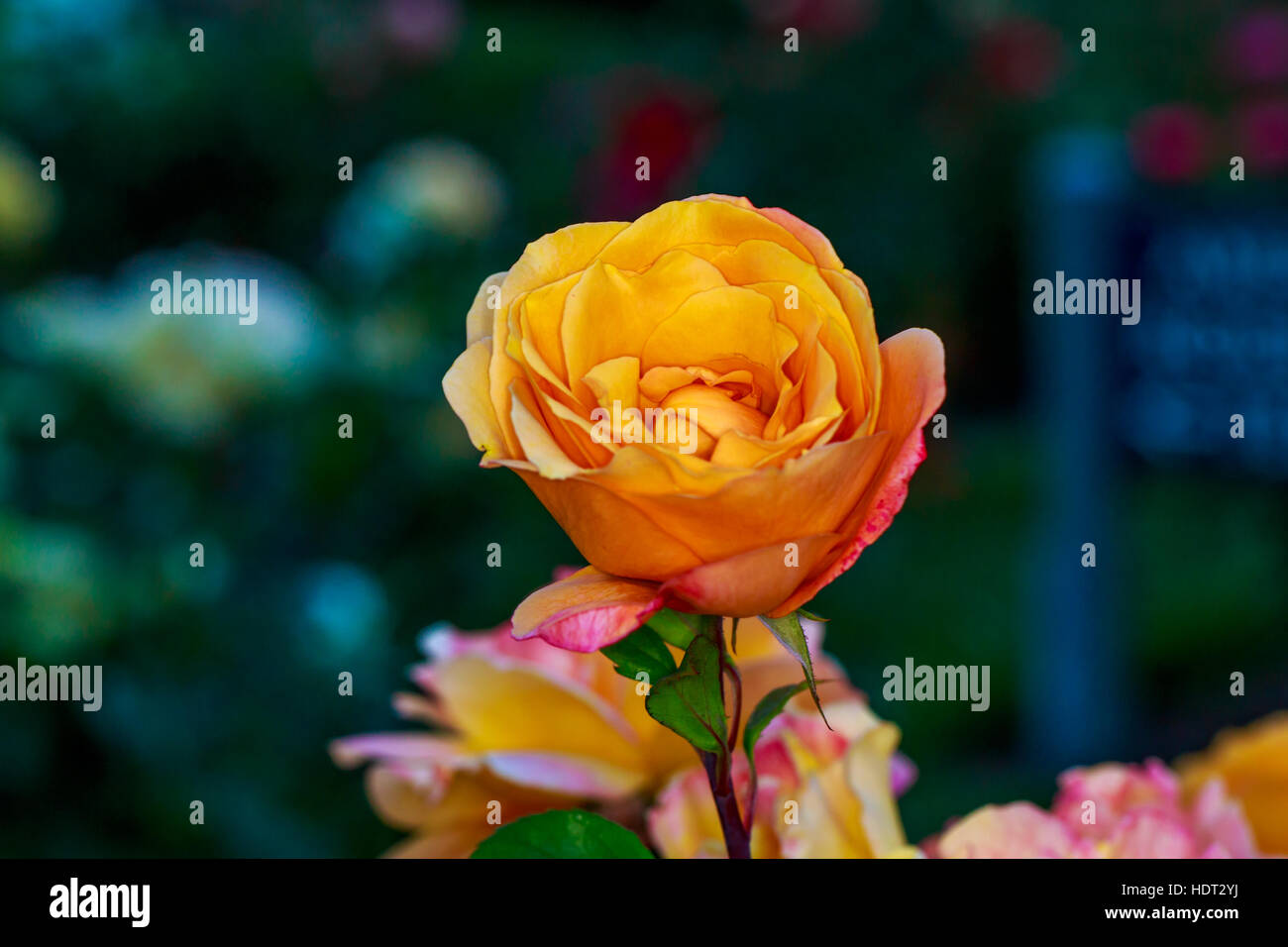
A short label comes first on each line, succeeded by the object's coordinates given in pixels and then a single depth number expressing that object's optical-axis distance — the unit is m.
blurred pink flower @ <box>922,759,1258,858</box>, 0.32
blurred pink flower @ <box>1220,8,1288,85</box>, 2.50
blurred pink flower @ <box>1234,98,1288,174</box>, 2.30
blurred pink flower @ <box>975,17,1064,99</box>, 2.26
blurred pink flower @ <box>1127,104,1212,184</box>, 2.06
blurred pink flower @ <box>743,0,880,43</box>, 2.14
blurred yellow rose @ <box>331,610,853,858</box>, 0.34
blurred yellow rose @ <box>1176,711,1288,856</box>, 0.42
